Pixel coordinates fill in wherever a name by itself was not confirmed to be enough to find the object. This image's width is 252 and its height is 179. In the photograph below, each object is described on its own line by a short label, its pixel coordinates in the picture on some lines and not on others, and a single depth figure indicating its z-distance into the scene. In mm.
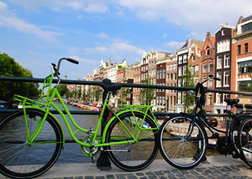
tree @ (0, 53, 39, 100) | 39297
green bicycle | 2154
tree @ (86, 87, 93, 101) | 79150
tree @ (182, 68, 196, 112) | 27359
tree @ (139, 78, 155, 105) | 35844
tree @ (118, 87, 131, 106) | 40669
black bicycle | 2676
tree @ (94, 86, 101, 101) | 61462
